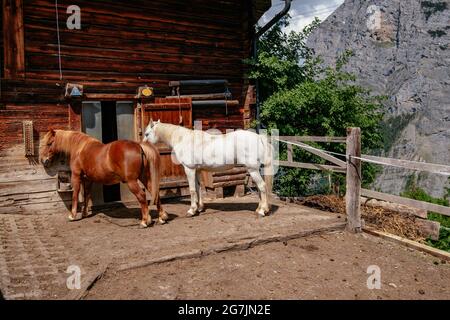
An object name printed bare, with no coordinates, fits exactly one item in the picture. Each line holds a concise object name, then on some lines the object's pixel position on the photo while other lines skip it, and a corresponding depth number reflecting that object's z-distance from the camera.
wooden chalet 7.04
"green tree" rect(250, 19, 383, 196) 9.90
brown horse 6.12
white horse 6.73
